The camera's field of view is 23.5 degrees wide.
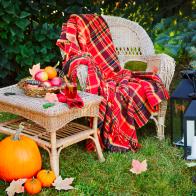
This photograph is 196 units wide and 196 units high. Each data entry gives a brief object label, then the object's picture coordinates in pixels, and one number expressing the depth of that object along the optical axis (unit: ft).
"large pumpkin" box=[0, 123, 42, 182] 8.74
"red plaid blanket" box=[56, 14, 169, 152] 10.31
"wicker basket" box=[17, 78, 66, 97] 9.44
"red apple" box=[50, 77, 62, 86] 9.75
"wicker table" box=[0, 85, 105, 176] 8.83
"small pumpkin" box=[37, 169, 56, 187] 8.70
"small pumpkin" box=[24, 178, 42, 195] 8.39
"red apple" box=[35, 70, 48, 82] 9.72
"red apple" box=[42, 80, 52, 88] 9.57
